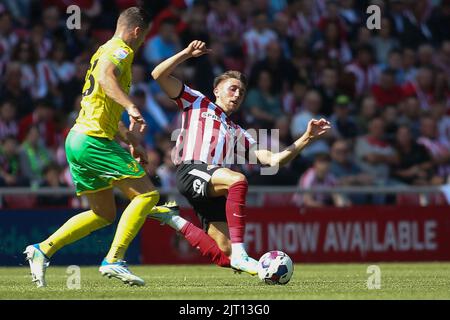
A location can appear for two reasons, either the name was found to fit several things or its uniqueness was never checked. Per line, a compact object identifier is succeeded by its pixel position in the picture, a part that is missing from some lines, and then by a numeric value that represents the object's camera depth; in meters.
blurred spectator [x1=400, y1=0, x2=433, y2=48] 19.80
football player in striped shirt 9.29
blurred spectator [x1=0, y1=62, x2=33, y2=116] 16.14
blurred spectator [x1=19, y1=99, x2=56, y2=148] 15.81
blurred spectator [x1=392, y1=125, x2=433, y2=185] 17.20
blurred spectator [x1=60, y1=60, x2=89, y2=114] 16.42
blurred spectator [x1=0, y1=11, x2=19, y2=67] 16.70
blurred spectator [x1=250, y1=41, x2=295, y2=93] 17.50
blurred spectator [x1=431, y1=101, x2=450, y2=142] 18.14
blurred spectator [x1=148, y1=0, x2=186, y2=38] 17.58
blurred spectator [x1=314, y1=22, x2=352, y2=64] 18.88
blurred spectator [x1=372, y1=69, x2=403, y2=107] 18.55
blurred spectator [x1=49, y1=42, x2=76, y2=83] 16.73
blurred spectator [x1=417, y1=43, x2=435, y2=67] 19.34
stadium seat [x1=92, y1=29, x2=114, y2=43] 17.23
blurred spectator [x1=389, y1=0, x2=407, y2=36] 19.80
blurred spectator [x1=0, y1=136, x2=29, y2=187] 14.95
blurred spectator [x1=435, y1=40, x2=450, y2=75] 19.78
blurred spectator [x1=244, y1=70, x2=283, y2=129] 17.23
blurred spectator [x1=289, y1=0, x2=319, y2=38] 19.22
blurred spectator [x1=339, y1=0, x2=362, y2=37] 19.45
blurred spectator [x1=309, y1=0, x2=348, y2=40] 19.11
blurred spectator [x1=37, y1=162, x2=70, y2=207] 14.89
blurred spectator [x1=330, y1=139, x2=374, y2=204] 16.56
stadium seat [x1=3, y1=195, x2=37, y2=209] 14.68
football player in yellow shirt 8.81
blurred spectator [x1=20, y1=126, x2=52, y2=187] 15.27
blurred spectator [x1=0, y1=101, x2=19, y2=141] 15.72
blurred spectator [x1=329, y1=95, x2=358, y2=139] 17.47
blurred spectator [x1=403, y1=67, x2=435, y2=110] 18.83
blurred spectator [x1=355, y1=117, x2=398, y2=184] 17.03
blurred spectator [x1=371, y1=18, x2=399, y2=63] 19.43
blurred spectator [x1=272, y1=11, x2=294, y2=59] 18.80
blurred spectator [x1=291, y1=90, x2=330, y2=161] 16.94
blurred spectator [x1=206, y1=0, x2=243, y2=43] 18.55
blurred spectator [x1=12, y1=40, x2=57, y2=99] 16.39
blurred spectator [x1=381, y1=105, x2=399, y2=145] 17.64
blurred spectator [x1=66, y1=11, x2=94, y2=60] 17.09
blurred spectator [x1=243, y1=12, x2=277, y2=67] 18.19
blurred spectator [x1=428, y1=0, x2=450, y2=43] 20.48
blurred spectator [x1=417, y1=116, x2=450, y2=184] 17.48
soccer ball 9.18
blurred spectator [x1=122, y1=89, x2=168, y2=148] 16.66
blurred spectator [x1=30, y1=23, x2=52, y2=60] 16.84
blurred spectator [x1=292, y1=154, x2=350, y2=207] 15.72
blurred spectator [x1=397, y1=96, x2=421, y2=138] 18.20
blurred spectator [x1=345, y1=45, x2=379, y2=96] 18.69
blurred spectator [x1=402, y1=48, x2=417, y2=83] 19.25
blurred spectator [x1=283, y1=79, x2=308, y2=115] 17.80
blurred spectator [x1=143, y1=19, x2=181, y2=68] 17.30
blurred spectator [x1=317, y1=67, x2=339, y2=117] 17.75
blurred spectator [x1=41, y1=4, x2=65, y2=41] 17.17
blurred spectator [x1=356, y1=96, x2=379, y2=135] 17.73
